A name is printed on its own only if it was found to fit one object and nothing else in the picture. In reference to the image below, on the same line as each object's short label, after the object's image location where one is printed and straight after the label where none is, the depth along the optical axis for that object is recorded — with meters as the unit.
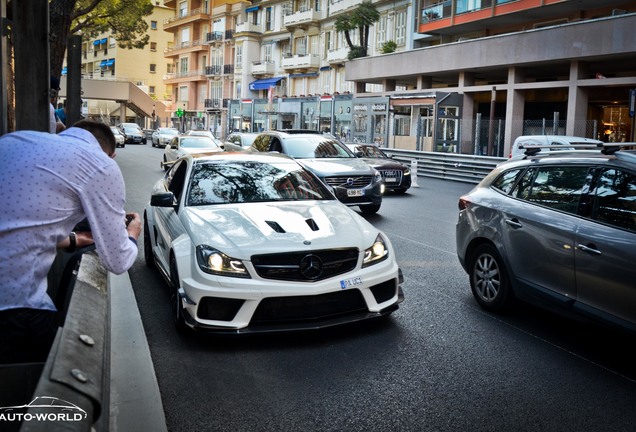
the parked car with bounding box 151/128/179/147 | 47.25
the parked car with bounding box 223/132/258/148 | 24.00
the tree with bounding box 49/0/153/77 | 20.22
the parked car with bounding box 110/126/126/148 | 44.89
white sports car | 5.29
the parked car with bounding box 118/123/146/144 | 54.97
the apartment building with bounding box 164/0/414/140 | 45.94
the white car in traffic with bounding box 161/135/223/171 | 25.50
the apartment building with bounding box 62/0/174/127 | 93.19
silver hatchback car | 5.07
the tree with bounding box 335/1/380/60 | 44.62
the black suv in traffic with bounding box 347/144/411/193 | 18.39
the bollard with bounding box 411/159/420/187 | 21.97
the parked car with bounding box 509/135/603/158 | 19.45
